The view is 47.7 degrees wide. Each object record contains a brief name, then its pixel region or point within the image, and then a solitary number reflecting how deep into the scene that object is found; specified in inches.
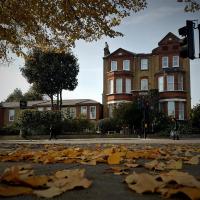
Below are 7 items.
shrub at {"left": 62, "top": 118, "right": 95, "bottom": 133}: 1043.8
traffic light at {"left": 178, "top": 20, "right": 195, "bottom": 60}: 271.1
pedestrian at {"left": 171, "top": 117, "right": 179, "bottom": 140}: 681.7
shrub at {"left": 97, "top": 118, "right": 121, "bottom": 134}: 1062.5
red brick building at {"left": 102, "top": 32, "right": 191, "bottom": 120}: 1143.6
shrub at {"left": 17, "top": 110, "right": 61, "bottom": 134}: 933.7
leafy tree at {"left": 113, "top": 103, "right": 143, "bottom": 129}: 1001.0
